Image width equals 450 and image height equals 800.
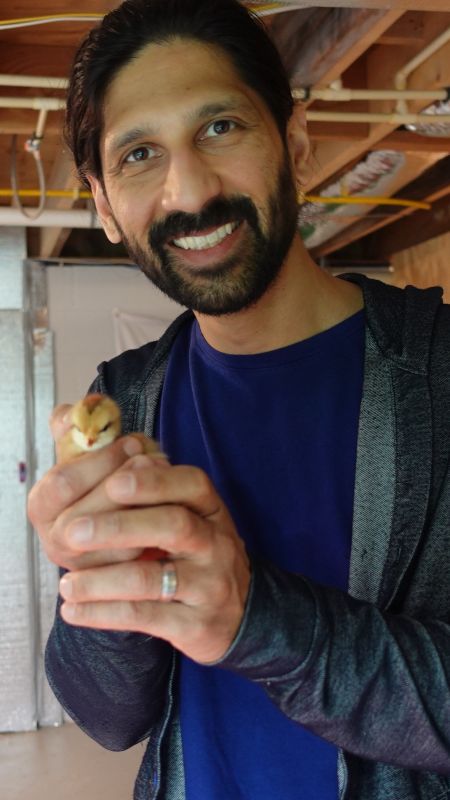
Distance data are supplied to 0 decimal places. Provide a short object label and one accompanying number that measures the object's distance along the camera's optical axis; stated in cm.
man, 82
